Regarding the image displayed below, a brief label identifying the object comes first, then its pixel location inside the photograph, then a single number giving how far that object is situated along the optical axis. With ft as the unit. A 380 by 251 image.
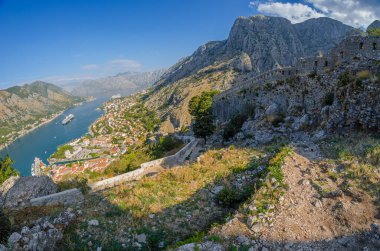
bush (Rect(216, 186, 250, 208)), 29.76
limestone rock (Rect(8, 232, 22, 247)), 21.95
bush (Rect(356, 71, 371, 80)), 41.69
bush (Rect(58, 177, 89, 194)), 46.68
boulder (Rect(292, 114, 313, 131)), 52.83
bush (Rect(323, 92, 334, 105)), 49.14
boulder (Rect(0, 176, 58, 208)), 41.88
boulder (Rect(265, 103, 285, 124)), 64.40
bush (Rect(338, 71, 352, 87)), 44.98
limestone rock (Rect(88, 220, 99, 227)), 27.24
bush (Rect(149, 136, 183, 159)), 90.24
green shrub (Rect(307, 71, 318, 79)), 58.66
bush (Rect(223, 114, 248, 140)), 76.02
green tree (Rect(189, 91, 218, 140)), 82.99
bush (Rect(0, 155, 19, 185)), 71.22
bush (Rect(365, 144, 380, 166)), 28.30
